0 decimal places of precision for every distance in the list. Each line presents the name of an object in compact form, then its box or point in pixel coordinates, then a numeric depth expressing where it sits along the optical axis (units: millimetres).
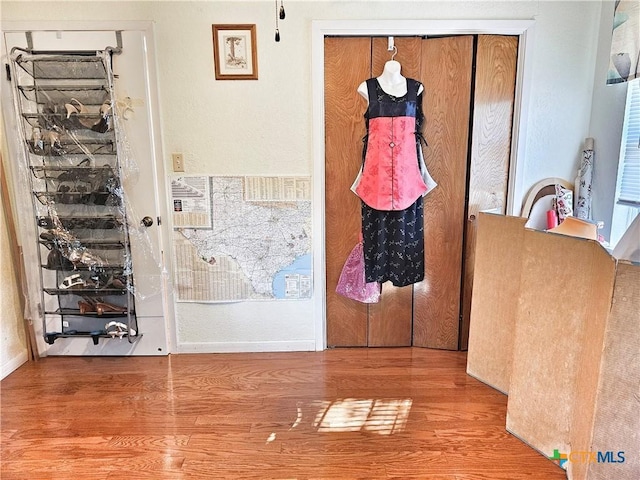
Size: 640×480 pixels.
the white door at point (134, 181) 2248
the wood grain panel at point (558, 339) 1409
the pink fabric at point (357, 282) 2516
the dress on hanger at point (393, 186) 2293
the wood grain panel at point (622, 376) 1258
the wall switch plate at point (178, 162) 2391
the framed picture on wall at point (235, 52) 2258
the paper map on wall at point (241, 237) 2436
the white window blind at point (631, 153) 2046
